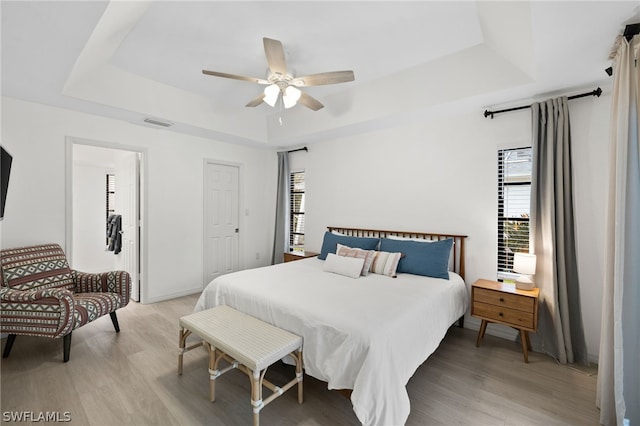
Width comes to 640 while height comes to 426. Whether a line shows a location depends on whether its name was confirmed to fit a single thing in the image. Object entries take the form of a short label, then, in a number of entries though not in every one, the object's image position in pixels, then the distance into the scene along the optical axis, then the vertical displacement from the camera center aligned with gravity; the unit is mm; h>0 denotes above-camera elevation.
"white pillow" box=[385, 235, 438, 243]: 3582 -367
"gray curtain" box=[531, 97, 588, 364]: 2549 -266
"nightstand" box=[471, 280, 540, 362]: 2488 -889
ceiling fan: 2260 +1151
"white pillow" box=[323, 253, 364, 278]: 3040 -622
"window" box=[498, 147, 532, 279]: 2947 +84
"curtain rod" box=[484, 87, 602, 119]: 2488 +1087
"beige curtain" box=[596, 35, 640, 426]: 1645 -218
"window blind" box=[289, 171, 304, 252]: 5230 -11
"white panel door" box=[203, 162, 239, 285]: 4594 -191
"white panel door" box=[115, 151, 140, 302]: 3959 -32
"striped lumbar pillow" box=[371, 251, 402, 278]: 3087 -595
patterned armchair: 2326 -811
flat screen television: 2406 +303
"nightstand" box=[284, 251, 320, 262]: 4578 -759
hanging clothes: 5055 -494
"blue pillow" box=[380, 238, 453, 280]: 2998 -517
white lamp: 2596 -528
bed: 1655 -774
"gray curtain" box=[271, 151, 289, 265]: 5234 -13
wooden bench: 1707 -906
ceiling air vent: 3561 +1132
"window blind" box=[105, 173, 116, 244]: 6316 +260
